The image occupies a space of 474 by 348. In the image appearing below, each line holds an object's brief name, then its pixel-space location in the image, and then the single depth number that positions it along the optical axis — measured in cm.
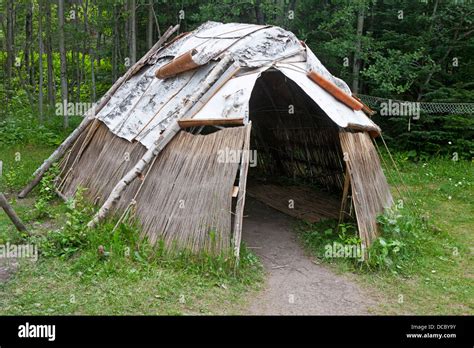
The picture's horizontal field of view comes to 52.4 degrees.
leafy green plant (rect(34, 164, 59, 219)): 801
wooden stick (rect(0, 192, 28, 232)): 616
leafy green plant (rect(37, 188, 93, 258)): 635
